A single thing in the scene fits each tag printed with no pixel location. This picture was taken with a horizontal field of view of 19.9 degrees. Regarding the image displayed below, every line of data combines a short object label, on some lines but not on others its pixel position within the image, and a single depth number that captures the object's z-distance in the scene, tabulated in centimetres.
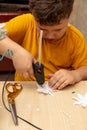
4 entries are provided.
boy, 89
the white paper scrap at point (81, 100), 81
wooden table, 70
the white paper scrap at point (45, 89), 86
